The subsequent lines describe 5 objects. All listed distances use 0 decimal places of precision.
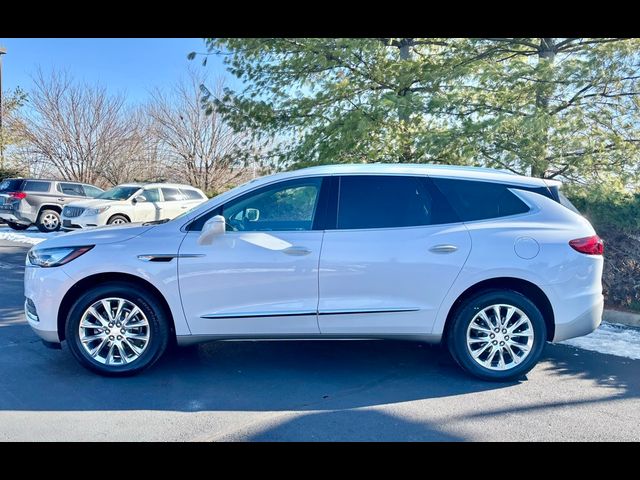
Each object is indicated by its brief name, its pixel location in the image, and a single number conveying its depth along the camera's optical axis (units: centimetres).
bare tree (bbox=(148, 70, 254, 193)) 2320
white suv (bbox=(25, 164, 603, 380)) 421
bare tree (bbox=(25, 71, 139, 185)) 2322
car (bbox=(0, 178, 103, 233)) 1506
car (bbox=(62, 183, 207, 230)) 1331
